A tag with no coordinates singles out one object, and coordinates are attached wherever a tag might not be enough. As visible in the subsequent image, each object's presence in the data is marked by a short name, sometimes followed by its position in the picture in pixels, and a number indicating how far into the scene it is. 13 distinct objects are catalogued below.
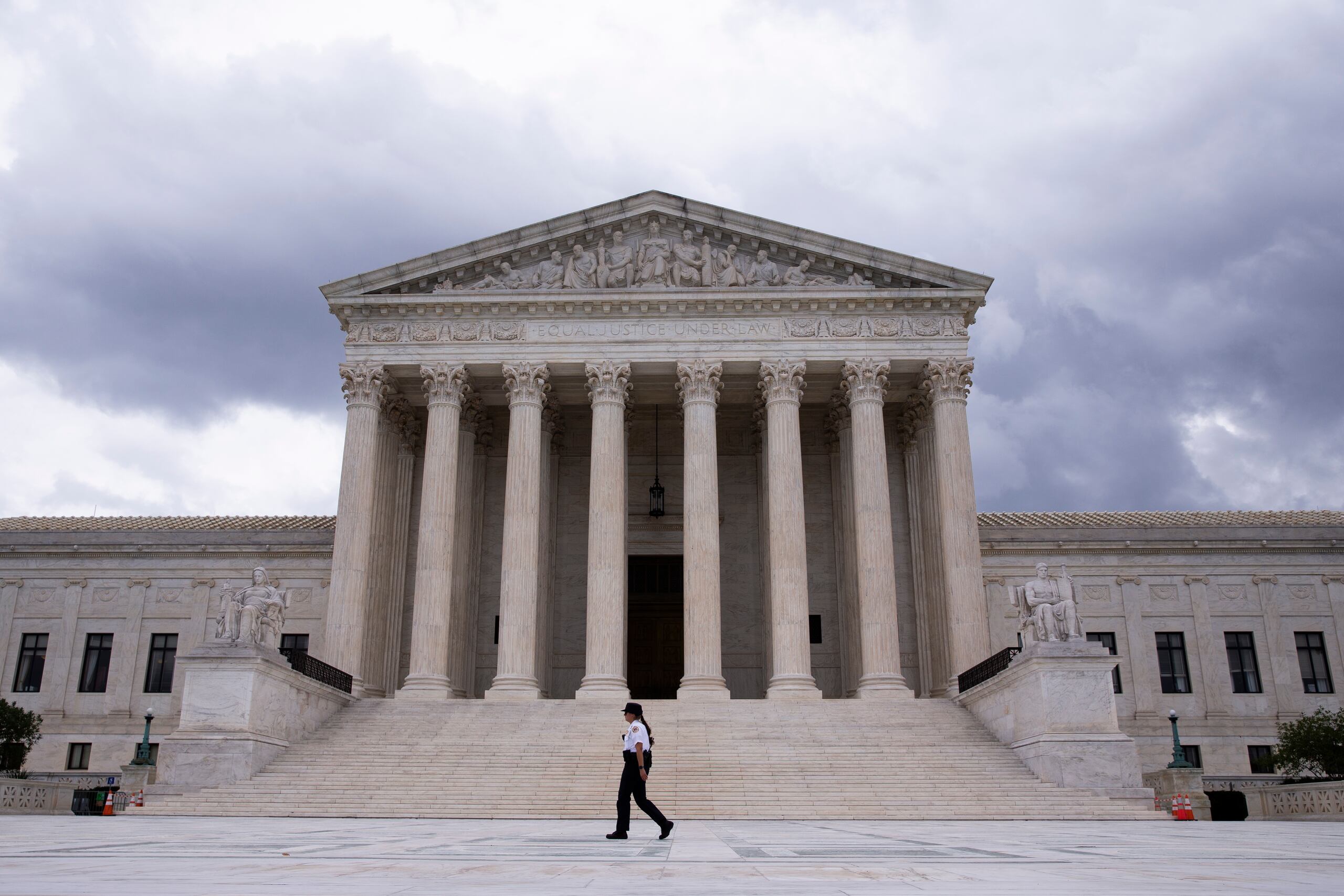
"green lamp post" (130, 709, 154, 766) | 26.89
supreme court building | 33.66
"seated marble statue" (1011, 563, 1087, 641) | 25.53
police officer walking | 12.72
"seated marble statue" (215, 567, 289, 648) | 26.27
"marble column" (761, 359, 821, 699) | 32.34
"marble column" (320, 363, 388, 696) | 32.97
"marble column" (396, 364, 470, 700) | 32.81
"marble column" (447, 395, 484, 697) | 37.81
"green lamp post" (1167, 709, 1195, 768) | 25.30
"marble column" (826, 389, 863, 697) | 37.88
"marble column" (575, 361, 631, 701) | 32.41
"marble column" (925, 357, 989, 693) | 32.72
